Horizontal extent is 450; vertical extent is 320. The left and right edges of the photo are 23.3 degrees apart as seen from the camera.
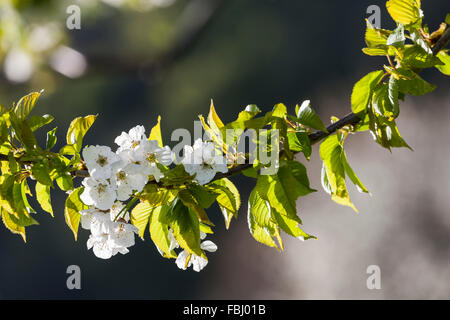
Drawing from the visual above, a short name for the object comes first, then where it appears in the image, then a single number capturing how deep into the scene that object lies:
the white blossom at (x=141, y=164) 0.70
